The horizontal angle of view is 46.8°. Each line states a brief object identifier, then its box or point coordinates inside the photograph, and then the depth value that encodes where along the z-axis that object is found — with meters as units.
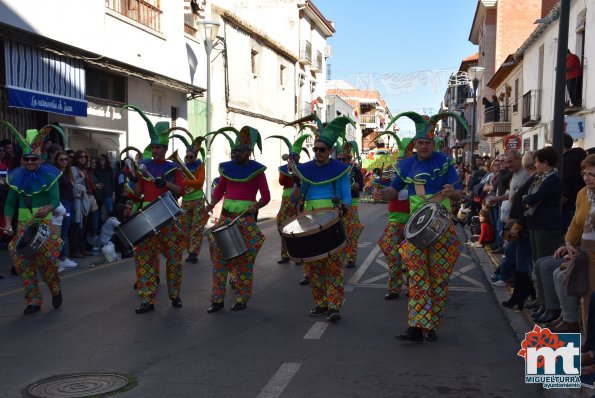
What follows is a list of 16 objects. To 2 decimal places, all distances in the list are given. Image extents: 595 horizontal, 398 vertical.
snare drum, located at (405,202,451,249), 6.14
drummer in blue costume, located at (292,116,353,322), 7.24
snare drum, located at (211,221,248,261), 7.50
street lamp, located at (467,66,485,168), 25.83
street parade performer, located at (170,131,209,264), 10.90
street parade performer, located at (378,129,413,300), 8.59
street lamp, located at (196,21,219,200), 17.72
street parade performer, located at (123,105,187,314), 7.70
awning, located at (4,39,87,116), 14.14
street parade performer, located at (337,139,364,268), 10.57
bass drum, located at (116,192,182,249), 7.39
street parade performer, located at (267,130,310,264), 11.43
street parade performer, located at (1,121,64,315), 7.67
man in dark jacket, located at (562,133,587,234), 8.47
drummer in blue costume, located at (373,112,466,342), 6.37
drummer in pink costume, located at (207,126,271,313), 7.76
